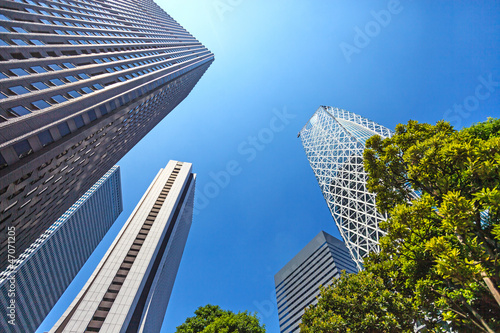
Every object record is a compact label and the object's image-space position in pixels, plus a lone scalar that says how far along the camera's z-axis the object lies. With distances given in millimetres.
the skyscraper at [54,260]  72000
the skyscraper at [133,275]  38125
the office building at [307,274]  64688
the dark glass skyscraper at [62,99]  16625
